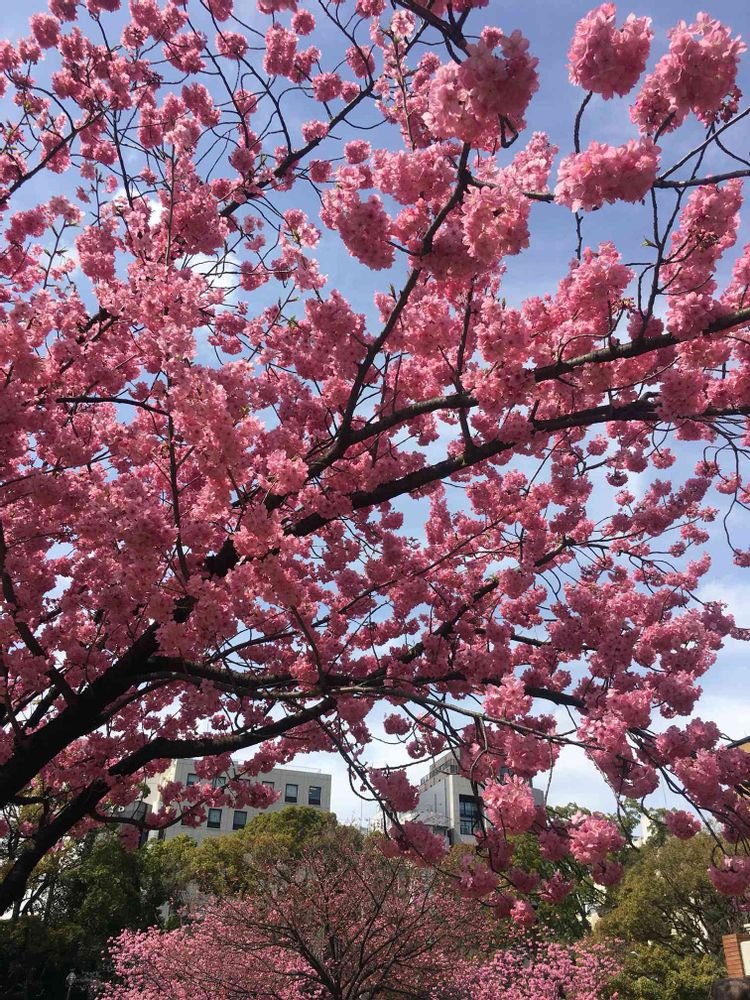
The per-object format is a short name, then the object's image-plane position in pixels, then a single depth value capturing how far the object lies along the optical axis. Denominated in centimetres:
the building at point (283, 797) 4534
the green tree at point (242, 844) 2930
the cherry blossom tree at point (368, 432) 387
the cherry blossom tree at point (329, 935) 1051
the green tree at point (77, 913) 2341
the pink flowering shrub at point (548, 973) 1642
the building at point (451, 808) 4688
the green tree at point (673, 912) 2117
